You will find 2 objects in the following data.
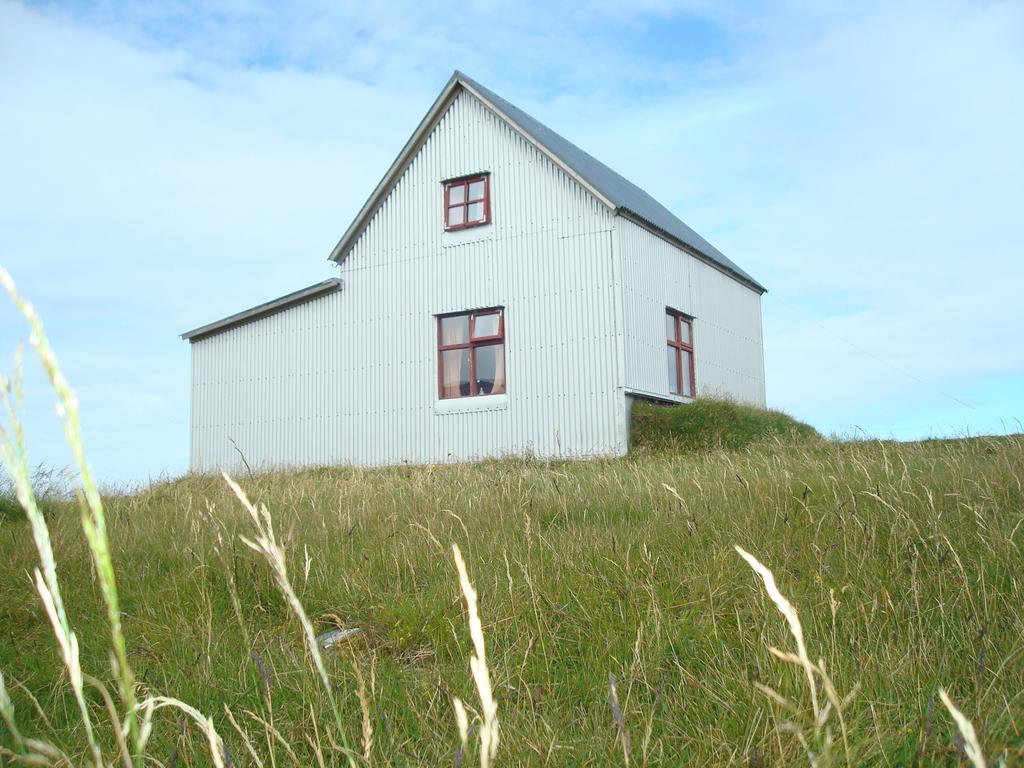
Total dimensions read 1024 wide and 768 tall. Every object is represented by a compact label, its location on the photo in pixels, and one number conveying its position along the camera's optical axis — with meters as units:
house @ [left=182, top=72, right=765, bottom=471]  18.23
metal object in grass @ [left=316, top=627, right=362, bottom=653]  4.66
